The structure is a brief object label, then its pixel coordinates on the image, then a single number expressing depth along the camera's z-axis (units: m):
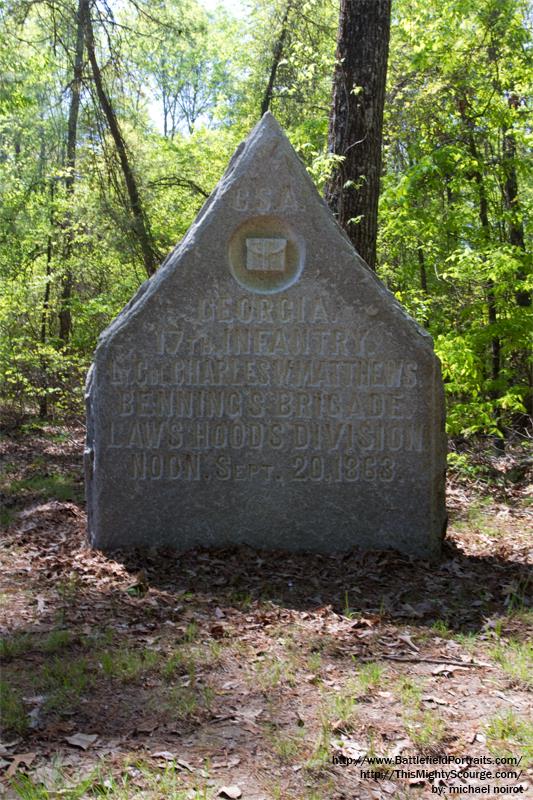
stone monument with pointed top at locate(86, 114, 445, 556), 5.34
